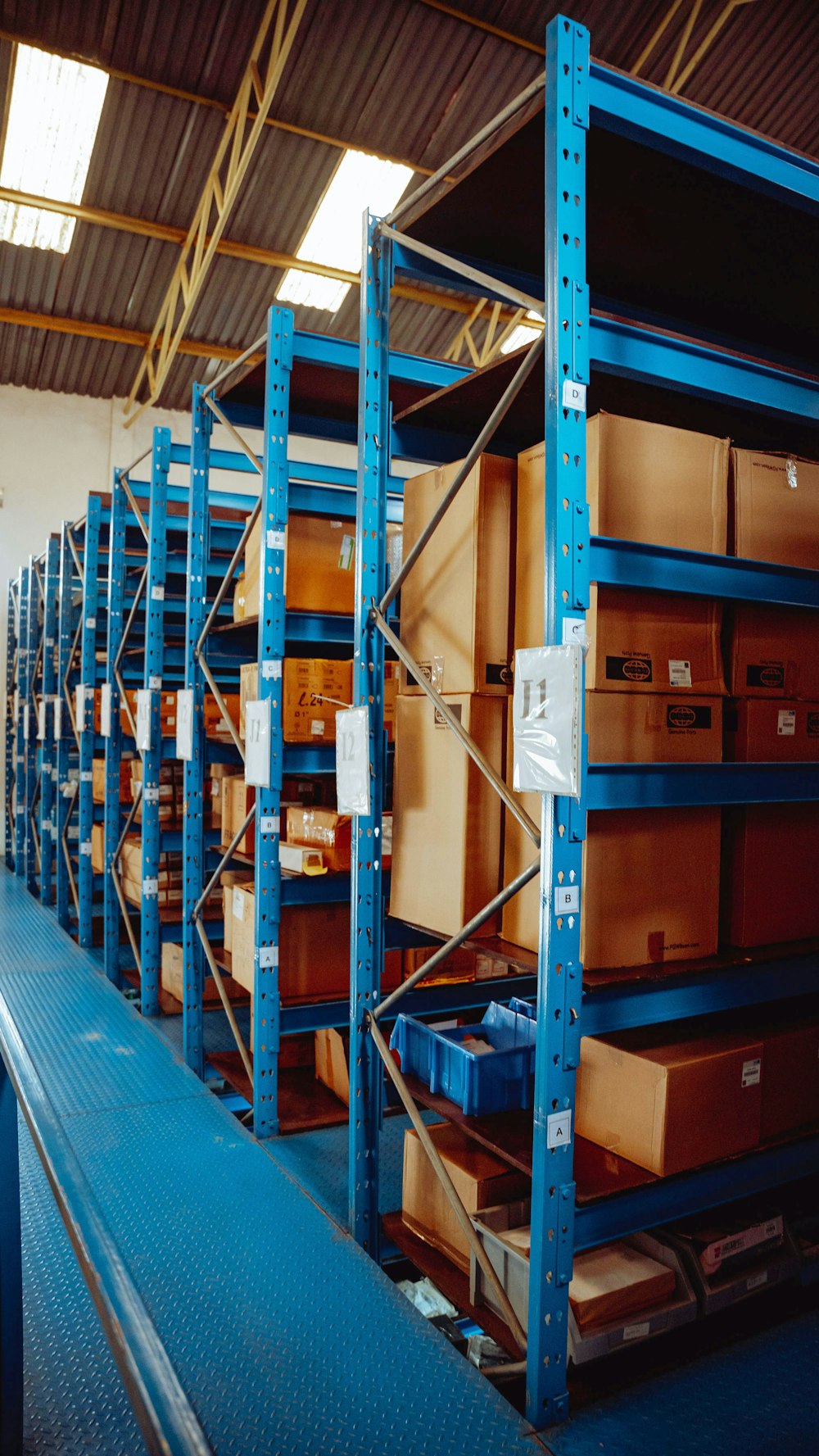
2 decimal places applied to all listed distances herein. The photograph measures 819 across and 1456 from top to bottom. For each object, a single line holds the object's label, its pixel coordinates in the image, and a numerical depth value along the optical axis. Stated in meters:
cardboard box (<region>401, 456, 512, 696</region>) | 2.86
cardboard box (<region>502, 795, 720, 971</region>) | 2.58
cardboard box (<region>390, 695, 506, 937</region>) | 2.85
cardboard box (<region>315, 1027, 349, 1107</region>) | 4.56
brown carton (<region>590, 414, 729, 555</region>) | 2.58
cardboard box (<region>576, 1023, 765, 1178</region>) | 2.62
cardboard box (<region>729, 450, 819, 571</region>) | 2.90
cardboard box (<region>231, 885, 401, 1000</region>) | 4.53
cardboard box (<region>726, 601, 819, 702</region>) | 2.93
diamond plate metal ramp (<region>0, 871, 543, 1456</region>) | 2.34
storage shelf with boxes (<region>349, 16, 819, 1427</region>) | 2.33
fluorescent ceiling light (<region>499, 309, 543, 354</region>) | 11.86
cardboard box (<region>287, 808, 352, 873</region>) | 4.41
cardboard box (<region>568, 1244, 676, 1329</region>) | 2.58
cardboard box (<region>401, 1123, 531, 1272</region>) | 2.95
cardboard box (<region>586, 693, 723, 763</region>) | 2.59
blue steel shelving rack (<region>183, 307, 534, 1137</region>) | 4.11
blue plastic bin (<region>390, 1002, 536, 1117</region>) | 2.89
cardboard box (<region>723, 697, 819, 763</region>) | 2.94
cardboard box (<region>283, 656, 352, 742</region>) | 4.47
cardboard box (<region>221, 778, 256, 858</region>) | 4.96
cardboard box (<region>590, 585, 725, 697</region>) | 2.57
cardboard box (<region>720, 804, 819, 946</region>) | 2.94
